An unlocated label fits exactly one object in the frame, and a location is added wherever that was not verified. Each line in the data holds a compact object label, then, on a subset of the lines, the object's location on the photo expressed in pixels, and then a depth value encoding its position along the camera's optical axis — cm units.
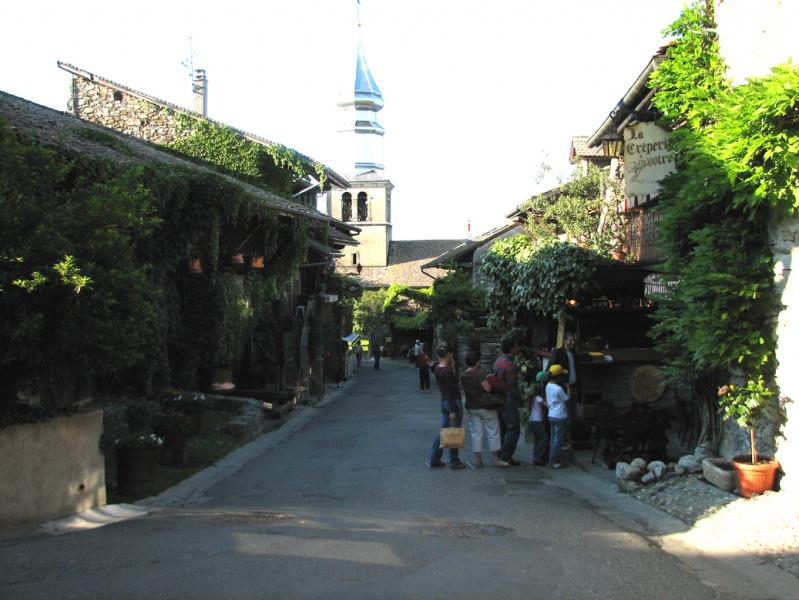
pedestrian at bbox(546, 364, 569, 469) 1147
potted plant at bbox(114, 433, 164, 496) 969
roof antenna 3622
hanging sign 1259
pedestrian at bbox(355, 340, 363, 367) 4940
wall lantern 1589
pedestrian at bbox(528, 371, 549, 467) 1199
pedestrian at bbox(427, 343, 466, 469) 1167
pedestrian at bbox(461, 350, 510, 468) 1163
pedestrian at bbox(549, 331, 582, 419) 1202
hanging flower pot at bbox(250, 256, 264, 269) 1975
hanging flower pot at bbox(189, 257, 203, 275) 1652
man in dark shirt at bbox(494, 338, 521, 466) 1191
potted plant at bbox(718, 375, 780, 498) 825
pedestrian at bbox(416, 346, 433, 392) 3138
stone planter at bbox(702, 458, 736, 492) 862
